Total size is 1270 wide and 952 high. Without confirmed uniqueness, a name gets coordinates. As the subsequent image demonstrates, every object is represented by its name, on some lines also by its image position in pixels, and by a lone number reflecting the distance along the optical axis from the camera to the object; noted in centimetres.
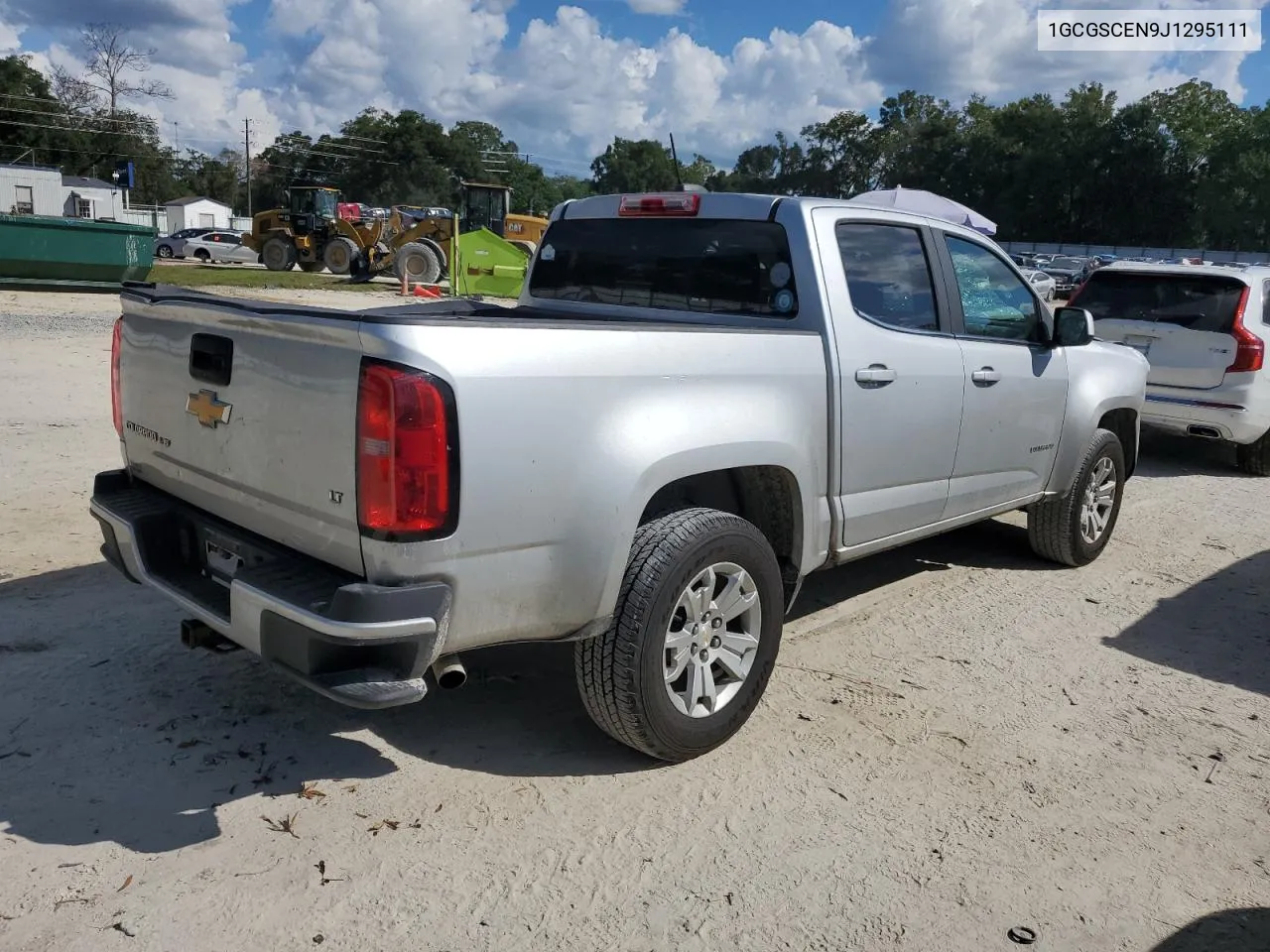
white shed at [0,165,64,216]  5500
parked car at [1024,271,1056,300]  3009
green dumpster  1867
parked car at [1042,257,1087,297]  4018
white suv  847
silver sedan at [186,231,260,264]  4119
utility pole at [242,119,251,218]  8952
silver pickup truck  278
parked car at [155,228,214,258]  4188
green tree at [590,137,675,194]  8038
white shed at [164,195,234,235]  7344
